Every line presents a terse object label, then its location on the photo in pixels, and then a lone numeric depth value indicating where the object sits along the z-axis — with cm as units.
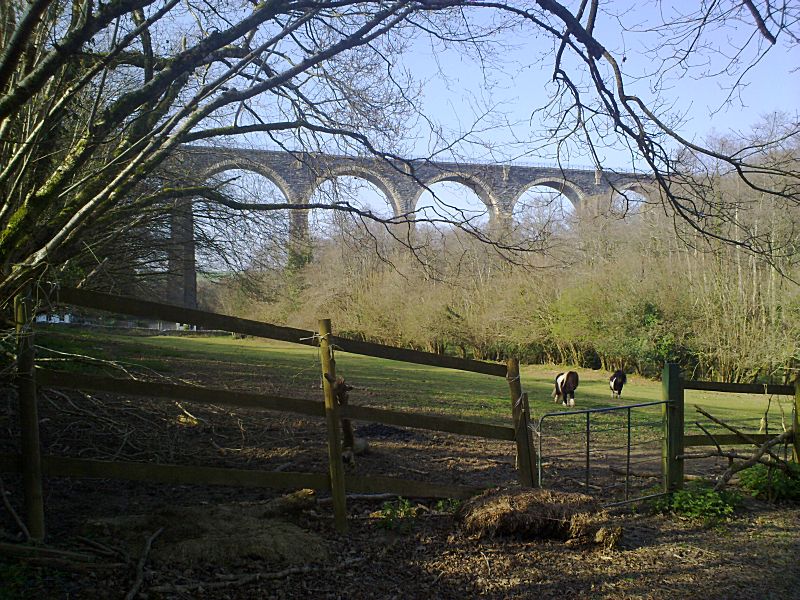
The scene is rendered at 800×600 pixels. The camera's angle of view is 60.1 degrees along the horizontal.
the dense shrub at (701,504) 574
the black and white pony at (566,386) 1563
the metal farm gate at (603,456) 664
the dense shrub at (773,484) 644
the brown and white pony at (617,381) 1858
